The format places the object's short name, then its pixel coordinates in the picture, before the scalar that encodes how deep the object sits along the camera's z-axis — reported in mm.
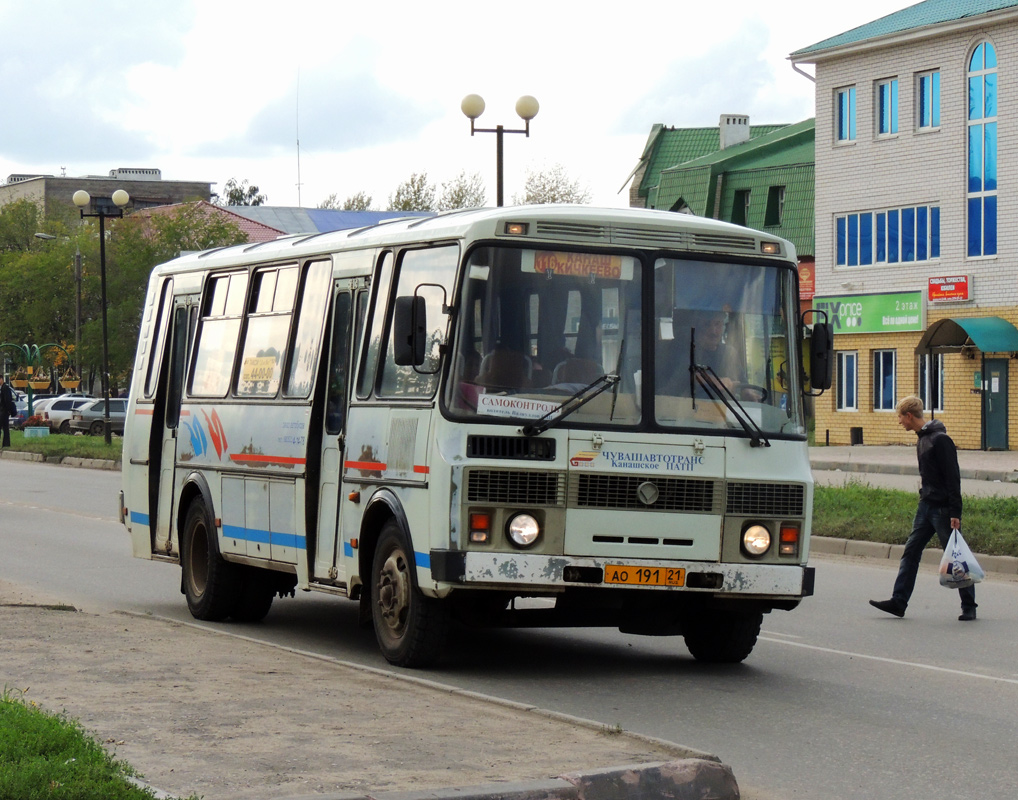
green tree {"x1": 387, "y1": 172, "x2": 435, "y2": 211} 97250
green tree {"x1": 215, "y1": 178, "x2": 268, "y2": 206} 136875
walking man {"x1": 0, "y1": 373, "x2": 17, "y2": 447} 45906
